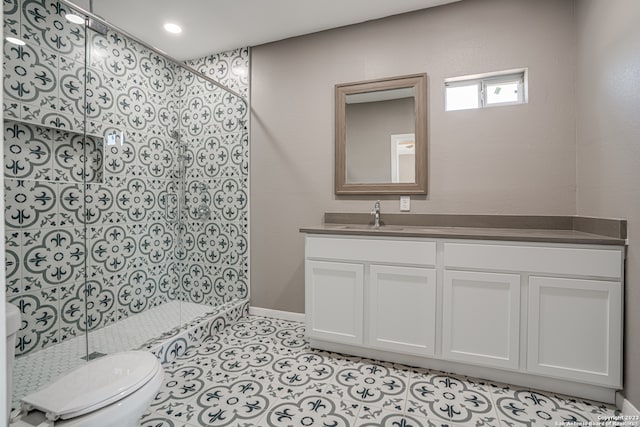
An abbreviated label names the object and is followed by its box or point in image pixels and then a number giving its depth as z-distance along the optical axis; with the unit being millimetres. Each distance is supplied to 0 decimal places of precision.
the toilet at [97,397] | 1072
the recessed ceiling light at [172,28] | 2557
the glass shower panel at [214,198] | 2969
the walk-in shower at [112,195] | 2008
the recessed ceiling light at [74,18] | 2213
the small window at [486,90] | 2207
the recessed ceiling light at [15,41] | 1911
